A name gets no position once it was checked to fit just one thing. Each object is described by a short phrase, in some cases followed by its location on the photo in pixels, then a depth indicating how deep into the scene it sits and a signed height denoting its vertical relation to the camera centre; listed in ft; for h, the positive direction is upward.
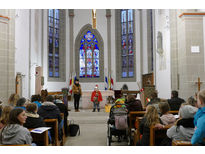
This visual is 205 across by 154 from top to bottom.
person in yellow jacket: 29.71 -1.48
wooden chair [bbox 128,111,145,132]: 16.56 -2.60
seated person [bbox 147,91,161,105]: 16.56 -1.37
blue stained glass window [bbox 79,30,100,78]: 56.95 +6.79
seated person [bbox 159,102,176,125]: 10.73 -1.75
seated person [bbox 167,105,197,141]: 8.20 -1.72
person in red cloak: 31.17 -2.19
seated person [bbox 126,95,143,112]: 17.35 -1.88
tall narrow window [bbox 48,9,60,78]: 50.80 +9.84
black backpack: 18.62 -4.12
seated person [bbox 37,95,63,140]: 13.80 -1.85
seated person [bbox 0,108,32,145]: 7.99 -1.82
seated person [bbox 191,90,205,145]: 6.58 -1.25
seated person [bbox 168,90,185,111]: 16.98 -1.63
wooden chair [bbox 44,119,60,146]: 13.01 -2.57
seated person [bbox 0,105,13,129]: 10.02 -1.51
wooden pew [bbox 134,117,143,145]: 13.52 -3.15
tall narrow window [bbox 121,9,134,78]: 54.08 +9.88
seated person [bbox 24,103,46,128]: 10.50 -1.76
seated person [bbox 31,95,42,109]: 16.24 -1.24
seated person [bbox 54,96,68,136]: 17.68 -2.16
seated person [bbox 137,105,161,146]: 10.31 -1.91
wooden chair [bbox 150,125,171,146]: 10.13 -2.50
